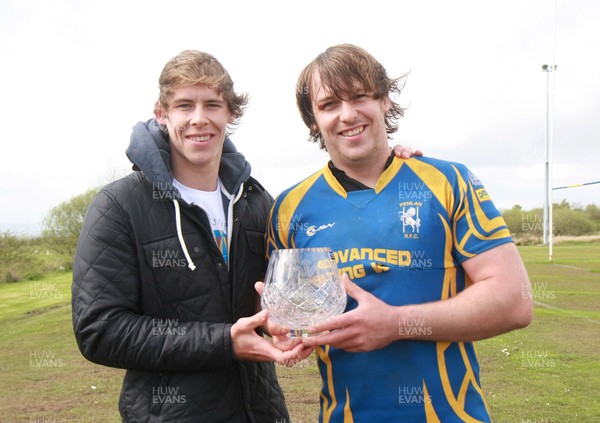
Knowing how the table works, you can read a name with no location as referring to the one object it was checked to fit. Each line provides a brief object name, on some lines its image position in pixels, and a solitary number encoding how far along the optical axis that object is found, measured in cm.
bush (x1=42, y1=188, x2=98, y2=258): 3875
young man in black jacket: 264
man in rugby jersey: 262
